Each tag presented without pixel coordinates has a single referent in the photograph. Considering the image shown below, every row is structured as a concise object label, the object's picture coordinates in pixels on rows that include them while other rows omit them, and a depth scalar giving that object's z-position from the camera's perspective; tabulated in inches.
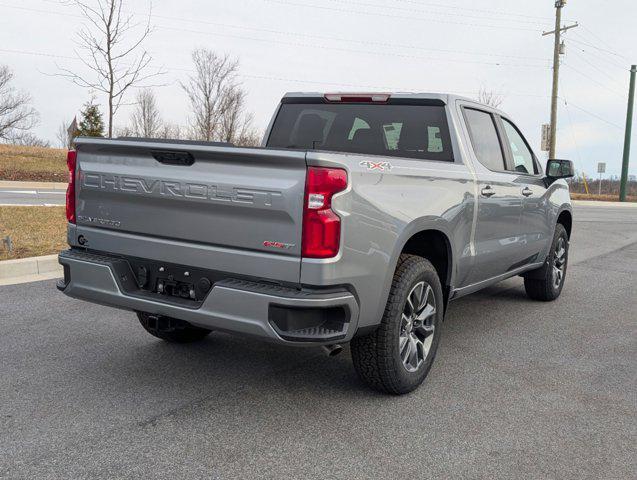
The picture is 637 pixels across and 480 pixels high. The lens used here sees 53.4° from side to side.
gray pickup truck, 125.0
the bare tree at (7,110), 2058.3
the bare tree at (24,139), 2208.4
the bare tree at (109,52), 651.5
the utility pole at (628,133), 1485.0
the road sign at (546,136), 1312.7
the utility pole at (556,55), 1280.8
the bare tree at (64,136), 3031.5
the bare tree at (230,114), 1291.8
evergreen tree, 1541.6
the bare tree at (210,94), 1283.2
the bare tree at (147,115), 1902.1
